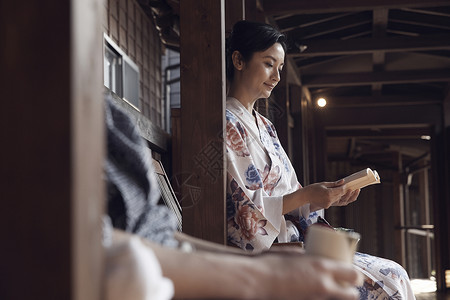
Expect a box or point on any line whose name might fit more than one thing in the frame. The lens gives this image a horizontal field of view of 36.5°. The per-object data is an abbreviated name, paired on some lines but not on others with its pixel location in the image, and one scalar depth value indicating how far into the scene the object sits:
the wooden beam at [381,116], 8.55
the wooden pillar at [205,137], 2.34
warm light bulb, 8.40
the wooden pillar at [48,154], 0.78
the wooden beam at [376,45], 6.63
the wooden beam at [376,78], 7.65
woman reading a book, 2.56
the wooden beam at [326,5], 5.47
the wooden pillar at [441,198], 8.52
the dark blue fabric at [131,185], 1.16
